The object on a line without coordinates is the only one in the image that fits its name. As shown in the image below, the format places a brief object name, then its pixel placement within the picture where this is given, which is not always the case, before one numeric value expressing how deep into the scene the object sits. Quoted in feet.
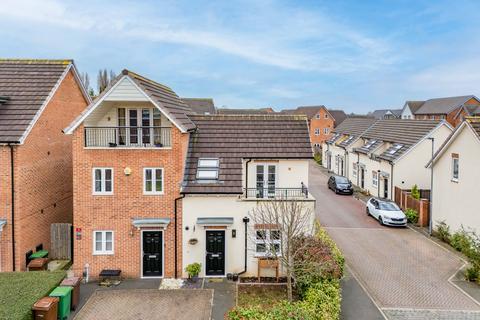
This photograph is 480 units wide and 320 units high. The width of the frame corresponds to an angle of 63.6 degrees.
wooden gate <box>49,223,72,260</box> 59.31
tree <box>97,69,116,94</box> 222.07
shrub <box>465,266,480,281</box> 53.16
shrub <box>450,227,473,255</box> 55.52
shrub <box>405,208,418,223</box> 82.94
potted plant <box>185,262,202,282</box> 52.37
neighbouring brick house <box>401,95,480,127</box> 233.55
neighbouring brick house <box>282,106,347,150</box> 234.38
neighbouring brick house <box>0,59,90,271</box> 52.75
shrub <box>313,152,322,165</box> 187.03
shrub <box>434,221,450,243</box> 70.84
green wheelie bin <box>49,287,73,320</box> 41.56
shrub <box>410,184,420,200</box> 87.56
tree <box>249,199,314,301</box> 44.91
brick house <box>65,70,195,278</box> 53.16
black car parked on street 111.96
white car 79.97
